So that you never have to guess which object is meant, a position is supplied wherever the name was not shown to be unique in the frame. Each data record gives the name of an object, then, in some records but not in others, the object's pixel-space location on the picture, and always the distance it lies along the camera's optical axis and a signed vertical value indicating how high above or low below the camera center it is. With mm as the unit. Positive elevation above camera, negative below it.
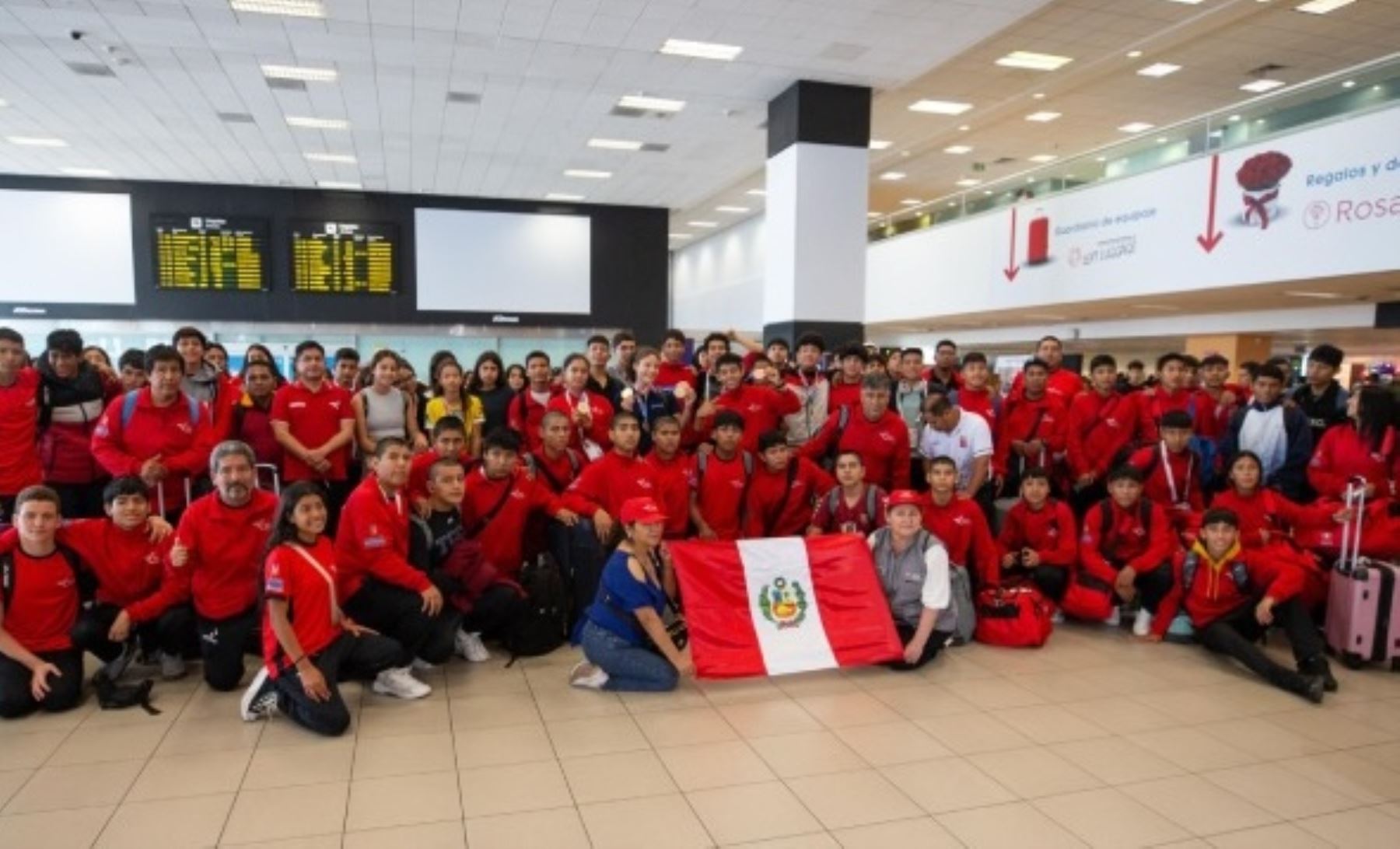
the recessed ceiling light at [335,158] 12480 +2792
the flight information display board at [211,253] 13703 +1494
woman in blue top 4367 -1435
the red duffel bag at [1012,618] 5234 -1625
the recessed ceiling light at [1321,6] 8977 +3794
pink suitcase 4875 -1456
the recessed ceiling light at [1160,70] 10625 +3677
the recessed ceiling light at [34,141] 11570 +2763
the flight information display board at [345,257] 14195 +1518
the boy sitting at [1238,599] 4746 -1420
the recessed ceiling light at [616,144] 11914 +2933
